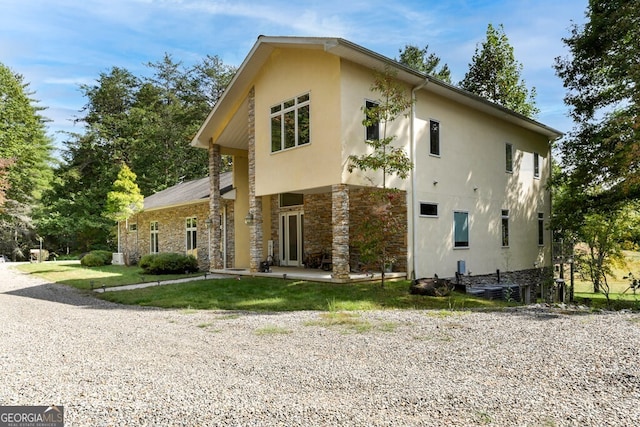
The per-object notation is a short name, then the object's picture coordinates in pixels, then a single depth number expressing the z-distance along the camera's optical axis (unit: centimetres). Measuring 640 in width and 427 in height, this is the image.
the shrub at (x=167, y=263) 1805
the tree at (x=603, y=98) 1406
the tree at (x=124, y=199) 2341
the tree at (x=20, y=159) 3378
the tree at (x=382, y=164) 1180
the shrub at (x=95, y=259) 2484
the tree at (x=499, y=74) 2733
